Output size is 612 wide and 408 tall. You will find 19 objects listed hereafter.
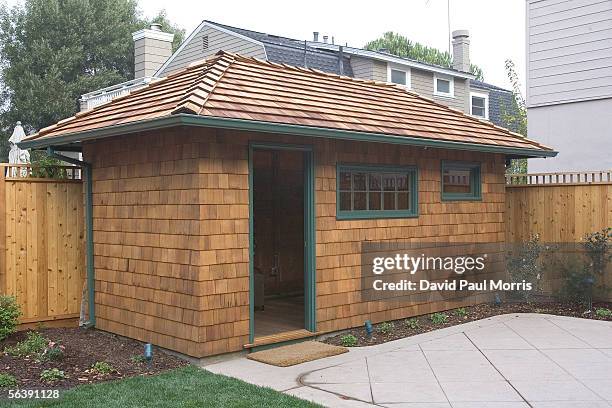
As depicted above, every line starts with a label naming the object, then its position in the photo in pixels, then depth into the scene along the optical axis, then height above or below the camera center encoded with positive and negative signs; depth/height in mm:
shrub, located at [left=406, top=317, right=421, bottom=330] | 8292 -1585
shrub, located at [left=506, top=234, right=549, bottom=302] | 9903 -986
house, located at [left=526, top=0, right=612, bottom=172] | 11195 +2289
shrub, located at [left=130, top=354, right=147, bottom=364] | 6512 -1584
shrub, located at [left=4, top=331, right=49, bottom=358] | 6543 -1482
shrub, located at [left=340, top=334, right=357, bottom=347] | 7340 -1593
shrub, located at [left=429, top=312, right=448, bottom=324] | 8641 -1574
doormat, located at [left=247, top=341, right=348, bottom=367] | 6520 -1594
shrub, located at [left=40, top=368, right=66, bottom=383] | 5750 -1544
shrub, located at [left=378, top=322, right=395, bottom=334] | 7906 -1555
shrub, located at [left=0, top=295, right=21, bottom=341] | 7016 -1210
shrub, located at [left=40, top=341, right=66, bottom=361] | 6332 -1471
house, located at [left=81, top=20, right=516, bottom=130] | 17828 +4571
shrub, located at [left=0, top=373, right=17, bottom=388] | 5566 -1545
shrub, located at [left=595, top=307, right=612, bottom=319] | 8812 -1534
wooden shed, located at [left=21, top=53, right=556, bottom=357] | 6453 +207
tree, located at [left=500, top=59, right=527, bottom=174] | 21891 +3442
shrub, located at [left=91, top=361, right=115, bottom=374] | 6048 -1557
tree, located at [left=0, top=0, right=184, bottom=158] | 28094 +7156
